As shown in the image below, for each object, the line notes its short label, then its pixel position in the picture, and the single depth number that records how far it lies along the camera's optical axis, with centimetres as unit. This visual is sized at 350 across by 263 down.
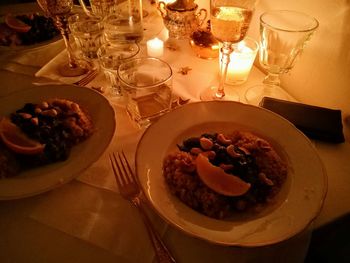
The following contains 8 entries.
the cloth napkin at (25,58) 108
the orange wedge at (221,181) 56
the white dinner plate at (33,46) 107
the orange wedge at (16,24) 113
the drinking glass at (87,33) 107
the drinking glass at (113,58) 98
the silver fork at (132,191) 56
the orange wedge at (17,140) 65
